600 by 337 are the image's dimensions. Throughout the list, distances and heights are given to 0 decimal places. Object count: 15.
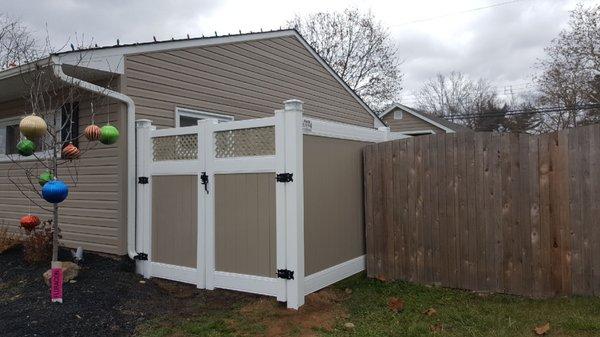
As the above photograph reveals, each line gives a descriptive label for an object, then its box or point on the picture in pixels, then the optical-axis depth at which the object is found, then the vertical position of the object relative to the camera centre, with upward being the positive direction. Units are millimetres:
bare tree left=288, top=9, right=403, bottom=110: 25469 +7074
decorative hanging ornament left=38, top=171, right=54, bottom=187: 5164 +36
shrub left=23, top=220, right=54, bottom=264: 5980 -870
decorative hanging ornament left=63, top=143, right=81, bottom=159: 5117 +312
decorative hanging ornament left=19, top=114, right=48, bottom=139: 4543 +537
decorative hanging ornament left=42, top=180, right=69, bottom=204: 4438 -106
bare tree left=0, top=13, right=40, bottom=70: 10104 +4188
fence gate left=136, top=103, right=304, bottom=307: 4613 -287
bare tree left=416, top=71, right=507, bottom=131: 39406 +7108
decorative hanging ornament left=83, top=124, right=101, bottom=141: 5062 +521
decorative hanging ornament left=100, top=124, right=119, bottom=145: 5074 +501
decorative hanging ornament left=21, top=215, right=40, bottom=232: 5613 -517
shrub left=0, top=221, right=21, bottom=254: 6870 -910
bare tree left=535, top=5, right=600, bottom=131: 22234 +5447
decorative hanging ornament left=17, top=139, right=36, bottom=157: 5371 +391
